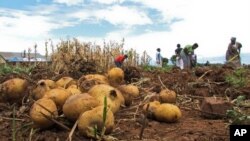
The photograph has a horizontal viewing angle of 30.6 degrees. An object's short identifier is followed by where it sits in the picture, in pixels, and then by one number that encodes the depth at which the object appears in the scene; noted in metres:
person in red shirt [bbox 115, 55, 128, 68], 11.21
